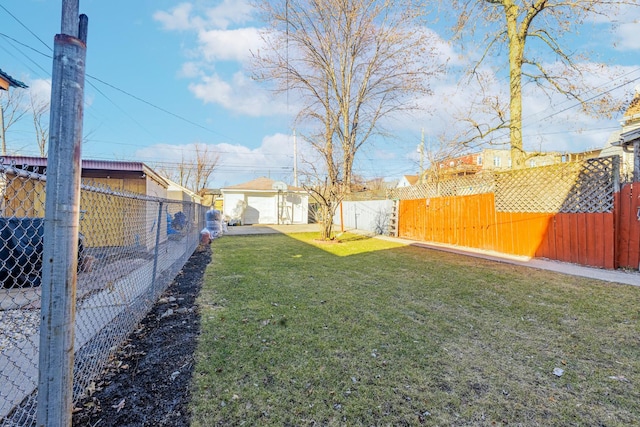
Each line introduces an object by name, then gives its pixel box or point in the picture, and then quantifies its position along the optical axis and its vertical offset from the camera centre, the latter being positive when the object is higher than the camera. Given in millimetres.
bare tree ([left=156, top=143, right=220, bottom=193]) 33094 +5064
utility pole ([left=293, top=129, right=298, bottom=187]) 26203 +5108
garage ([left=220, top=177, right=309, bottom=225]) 23547 +1055
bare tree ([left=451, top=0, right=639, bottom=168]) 9070 +5678
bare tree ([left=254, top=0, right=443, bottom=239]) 13367 +7326
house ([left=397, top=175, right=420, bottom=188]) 40091 +5376
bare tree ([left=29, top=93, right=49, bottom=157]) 17625 +5332
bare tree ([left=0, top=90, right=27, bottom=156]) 15758 +5477
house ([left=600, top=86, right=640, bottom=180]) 7555 +4201
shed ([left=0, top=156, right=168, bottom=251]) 7501 +1091
